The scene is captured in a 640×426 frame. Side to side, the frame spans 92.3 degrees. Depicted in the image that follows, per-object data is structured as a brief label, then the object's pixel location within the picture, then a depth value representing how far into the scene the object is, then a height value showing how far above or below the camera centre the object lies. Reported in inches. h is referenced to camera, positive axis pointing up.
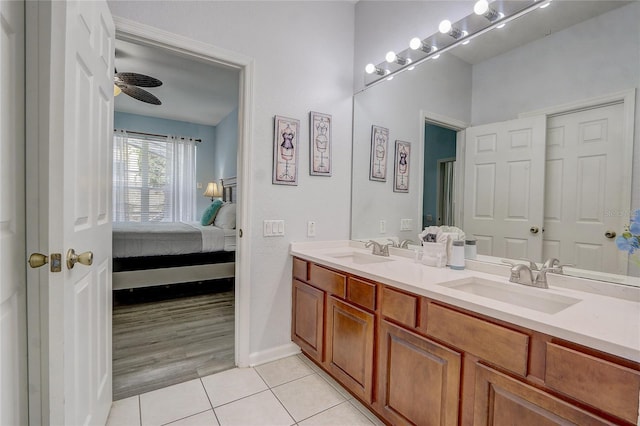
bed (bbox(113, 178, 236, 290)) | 134.4 -24.3
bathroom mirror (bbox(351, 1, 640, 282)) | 49.8 +24.9
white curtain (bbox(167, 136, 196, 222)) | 238.7 +20.3
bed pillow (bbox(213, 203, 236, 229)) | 170.6 -7.9
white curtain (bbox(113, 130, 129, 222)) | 216.5 +17.9
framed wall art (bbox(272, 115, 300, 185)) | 86.9 +15.7
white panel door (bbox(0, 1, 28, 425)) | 33.3 -2.6
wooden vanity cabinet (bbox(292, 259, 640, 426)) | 33.5 -22.6
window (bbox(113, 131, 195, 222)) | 219.0 +17.5
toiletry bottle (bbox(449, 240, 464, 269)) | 66.7 -10.3
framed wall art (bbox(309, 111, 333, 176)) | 93.0 +19.0
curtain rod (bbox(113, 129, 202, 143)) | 221.6 +50.0
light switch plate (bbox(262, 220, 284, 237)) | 86.7 -6.7
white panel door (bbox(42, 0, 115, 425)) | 36.3 -0.6
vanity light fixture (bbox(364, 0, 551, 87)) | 61.9 +40.6
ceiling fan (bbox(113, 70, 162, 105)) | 125.7 +50.7
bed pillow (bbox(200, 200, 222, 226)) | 185.0 -6.8
